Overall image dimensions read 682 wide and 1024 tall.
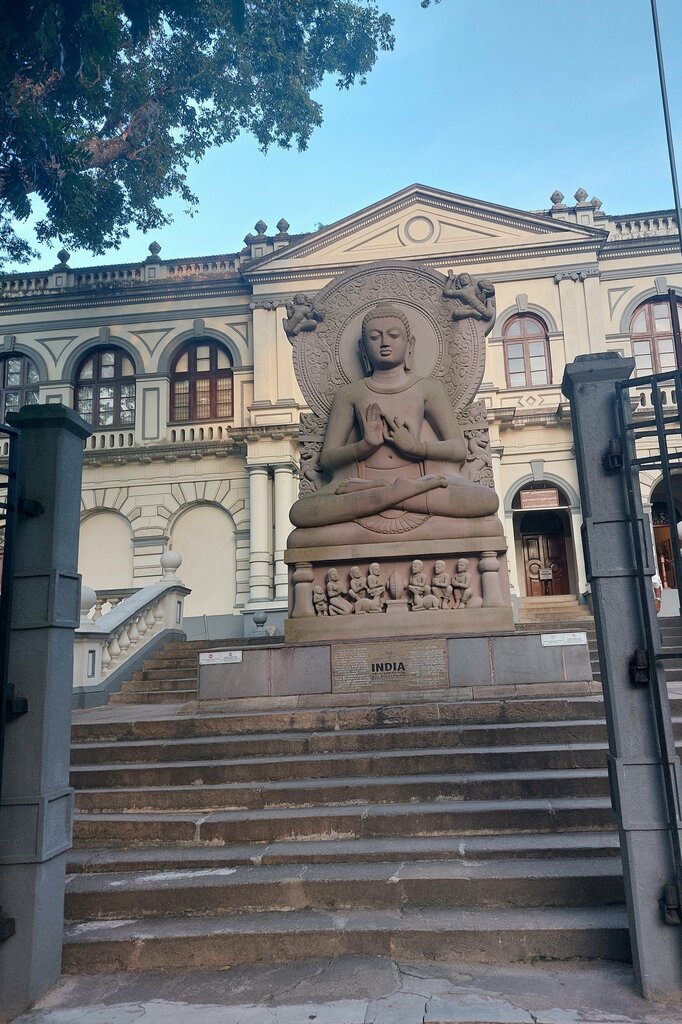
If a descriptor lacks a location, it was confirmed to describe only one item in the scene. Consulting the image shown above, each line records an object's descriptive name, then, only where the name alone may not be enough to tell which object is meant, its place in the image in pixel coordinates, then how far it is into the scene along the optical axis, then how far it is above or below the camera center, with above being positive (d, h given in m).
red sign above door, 23.78 +5.62
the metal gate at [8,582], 3.70 +0.59
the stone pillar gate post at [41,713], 3.60 -0.08
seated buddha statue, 8.67 +2.80
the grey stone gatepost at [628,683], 3.35 -0.04
